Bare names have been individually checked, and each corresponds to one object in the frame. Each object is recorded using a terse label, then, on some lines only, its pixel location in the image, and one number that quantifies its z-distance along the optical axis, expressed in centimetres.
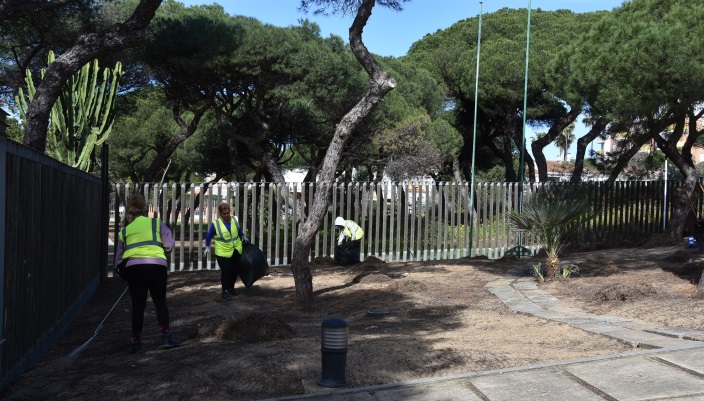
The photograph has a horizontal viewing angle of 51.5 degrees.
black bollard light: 570
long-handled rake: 694
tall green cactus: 1577
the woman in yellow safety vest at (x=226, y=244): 1075
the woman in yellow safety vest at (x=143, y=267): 730
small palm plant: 1209
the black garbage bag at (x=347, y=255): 1514
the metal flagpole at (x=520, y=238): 1720
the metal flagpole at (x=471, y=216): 1695
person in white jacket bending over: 1471
